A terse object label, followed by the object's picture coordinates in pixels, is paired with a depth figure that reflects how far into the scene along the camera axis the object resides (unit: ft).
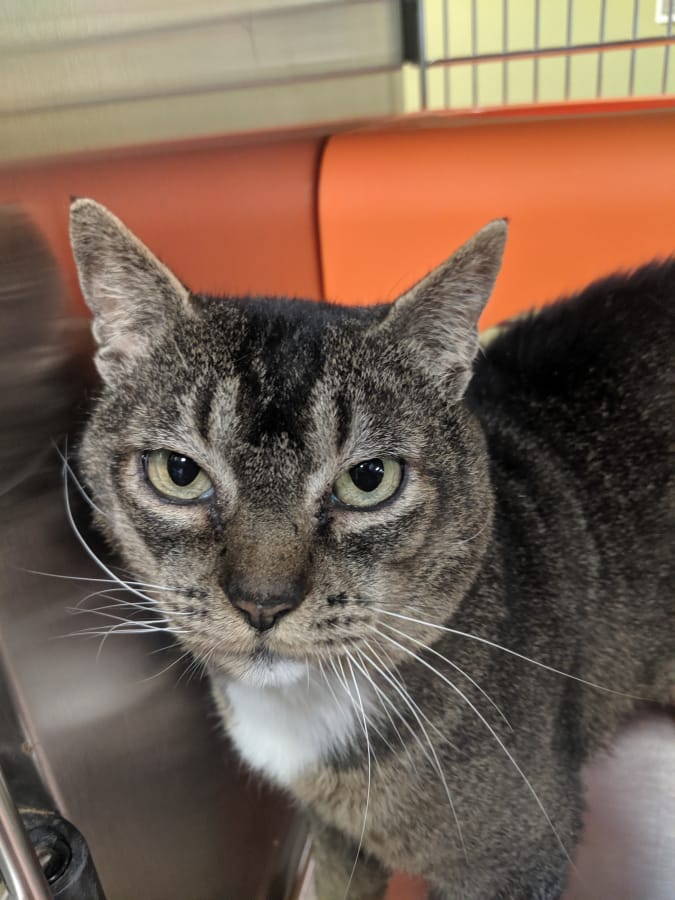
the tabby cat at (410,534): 0.64
